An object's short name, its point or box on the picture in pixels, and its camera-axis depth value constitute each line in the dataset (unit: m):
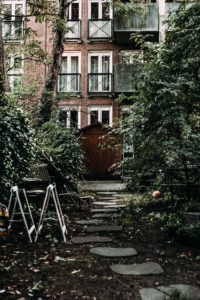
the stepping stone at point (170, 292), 4.21
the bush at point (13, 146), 7.87
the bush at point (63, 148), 14.08
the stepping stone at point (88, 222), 8.58
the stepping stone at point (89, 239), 6.80
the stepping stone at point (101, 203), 11.91
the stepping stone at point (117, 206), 10.98
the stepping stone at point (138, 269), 5.08
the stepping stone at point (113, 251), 5.96
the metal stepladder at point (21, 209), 6.64
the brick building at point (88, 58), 25.91
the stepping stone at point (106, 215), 9.41
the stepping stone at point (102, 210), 10.22
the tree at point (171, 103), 8.48
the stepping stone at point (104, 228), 7.79
